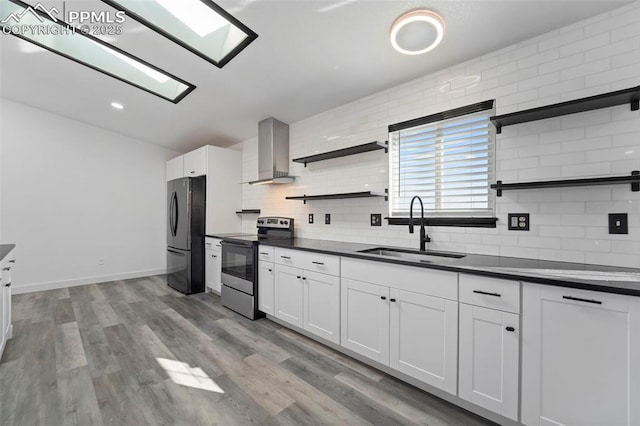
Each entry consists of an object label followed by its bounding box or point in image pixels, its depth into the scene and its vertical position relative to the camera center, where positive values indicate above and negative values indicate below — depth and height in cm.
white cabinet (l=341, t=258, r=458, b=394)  168 -74
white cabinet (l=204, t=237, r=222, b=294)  387 -78
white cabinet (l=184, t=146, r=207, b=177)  426 +80
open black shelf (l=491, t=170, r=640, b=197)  152 +19
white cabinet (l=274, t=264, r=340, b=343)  233 -83
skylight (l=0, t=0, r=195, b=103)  252 +176
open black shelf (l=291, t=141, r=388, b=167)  263 +65
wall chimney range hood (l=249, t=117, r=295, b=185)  363 +82
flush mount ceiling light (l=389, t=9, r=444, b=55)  170 +117
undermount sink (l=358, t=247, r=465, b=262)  216 -35
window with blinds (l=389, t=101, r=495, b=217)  218 +45
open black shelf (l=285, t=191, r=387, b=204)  263 +17
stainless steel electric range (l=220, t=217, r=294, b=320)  312 -66
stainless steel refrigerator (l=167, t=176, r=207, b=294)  414 -36
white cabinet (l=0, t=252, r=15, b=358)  222 -79
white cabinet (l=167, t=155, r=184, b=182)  484 +81
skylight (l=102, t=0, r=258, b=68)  228 +169
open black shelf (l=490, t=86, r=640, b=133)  150 +65
